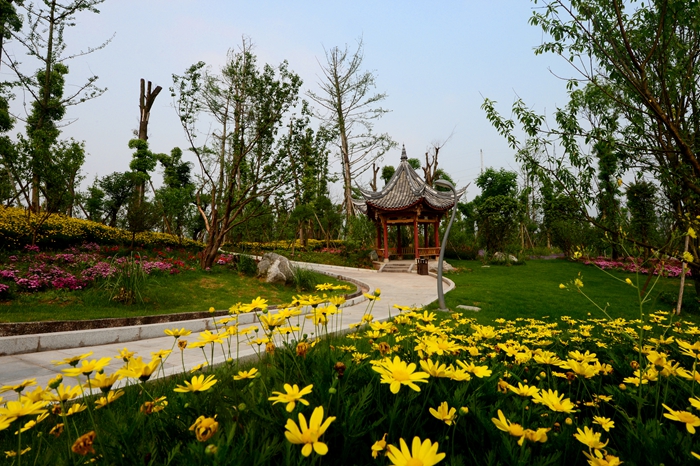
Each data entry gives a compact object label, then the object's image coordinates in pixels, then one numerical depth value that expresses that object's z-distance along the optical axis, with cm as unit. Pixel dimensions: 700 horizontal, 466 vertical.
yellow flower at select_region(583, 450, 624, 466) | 73
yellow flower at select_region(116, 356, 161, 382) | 95
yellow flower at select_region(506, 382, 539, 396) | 101
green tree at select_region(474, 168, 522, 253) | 1864
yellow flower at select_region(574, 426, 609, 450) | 77
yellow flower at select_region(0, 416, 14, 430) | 76
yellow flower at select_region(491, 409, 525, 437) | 77
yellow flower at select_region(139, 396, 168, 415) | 97
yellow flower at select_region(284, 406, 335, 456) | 71
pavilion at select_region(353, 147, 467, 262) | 1641
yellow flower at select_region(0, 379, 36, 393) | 91
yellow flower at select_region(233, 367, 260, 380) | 115
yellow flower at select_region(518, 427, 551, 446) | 77
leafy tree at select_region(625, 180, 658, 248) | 1502
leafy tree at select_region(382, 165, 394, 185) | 2661
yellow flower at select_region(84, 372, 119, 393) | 88
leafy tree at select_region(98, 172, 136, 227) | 1744
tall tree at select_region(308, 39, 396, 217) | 2183
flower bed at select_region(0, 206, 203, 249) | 812
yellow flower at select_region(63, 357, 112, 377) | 94
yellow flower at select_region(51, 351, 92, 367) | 98
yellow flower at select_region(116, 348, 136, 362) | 113
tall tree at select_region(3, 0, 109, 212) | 1318
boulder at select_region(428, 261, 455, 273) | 1447
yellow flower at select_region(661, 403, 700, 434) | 81
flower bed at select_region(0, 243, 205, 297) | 595
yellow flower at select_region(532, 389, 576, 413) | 90
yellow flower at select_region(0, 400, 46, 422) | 78
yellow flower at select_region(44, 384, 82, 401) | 92
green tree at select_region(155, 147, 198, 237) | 1262
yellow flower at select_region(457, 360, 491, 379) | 109
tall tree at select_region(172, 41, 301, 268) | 937
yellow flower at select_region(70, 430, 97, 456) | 74
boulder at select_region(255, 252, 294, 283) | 857
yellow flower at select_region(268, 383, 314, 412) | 86
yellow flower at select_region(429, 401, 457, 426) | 91
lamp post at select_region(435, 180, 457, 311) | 668
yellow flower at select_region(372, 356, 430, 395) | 87
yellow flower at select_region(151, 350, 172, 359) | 111
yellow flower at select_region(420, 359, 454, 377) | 101
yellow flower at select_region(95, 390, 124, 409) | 94
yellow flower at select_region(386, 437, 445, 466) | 65
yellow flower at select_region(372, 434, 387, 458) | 74
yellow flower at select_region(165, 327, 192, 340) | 138
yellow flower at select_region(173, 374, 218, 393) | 98
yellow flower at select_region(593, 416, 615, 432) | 94
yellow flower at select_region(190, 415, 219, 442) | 76
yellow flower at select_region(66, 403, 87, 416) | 90
